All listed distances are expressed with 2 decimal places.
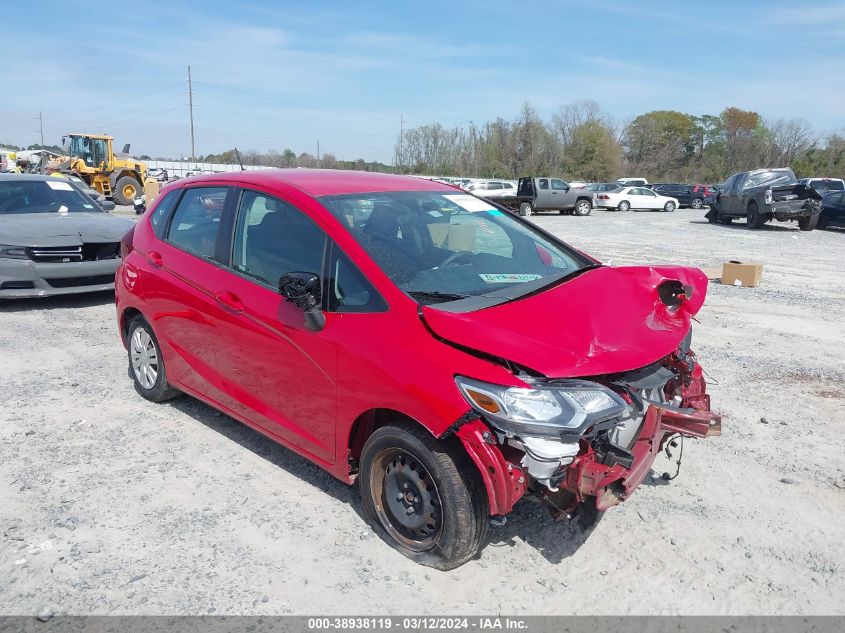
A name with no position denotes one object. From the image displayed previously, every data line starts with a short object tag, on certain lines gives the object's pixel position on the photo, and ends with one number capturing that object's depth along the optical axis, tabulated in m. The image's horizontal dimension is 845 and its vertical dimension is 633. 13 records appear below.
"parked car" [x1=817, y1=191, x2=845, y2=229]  23.14
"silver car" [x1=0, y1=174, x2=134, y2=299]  7.77
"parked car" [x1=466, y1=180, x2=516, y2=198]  33.47
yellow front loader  26.91
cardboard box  10.43
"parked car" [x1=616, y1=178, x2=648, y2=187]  49.33
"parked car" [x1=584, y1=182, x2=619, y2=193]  38.94
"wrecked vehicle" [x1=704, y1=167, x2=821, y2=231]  22.23
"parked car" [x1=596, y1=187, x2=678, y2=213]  37.31
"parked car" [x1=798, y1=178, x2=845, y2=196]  28.73
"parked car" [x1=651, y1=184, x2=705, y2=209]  41.72
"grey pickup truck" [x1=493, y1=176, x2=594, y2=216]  31.08
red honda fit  2.75
